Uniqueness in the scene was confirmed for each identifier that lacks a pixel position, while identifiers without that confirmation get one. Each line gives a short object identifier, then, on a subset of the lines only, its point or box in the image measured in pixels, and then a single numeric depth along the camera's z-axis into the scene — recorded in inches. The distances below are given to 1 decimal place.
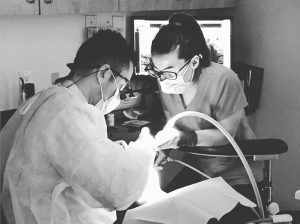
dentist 48.5
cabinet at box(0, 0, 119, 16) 80.9
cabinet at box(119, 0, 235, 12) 104.1
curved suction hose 54.1
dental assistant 76.7
